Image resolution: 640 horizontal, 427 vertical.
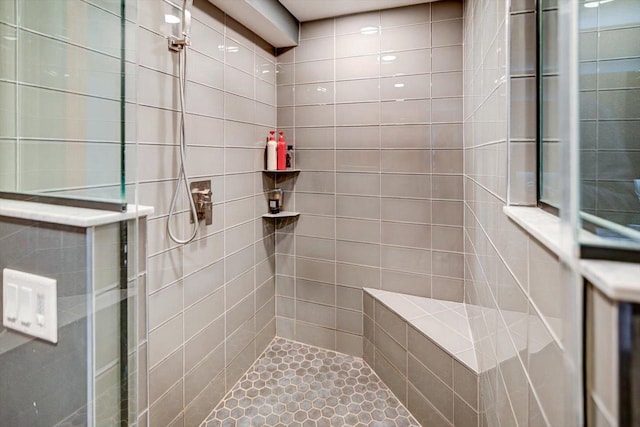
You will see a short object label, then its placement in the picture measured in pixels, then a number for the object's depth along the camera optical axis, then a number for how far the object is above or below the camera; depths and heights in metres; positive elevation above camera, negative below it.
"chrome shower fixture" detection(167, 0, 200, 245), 1.47 +0.45
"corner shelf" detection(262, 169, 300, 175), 2.29 +0.29
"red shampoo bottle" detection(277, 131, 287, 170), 2.32 +0.40
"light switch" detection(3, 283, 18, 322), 0.70 -0.19
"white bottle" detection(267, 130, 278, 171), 2.29 +0.40
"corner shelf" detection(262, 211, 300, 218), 2.33 -0.02
